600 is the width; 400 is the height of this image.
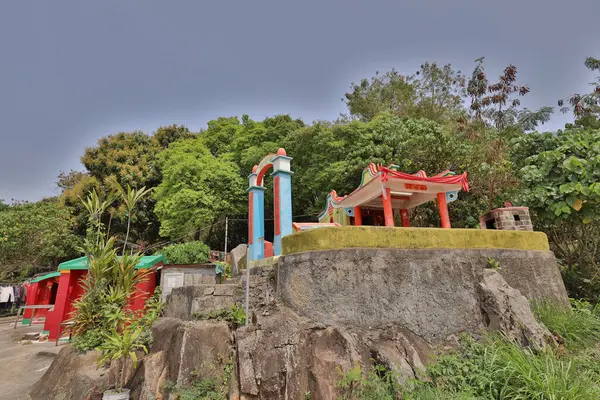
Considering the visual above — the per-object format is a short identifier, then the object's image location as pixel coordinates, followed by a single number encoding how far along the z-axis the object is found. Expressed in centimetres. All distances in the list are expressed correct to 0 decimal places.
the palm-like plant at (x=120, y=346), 582
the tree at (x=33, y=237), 1881
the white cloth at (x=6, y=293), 1899
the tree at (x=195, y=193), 1689
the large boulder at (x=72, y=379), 672
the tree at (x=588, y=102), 1507
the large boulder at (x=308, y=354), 534
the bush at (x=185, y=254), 1260
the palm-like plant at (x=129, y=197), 686
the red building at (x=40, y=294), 1652
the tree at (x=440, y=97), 1991
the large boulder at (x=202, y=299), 732
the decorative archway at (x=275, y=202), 872
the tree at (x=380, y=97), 2178
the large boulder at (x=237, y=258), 1066
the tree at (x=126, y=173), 2106
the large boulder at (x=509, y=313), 605
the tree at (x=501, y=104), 1482
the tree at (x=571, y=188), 826
